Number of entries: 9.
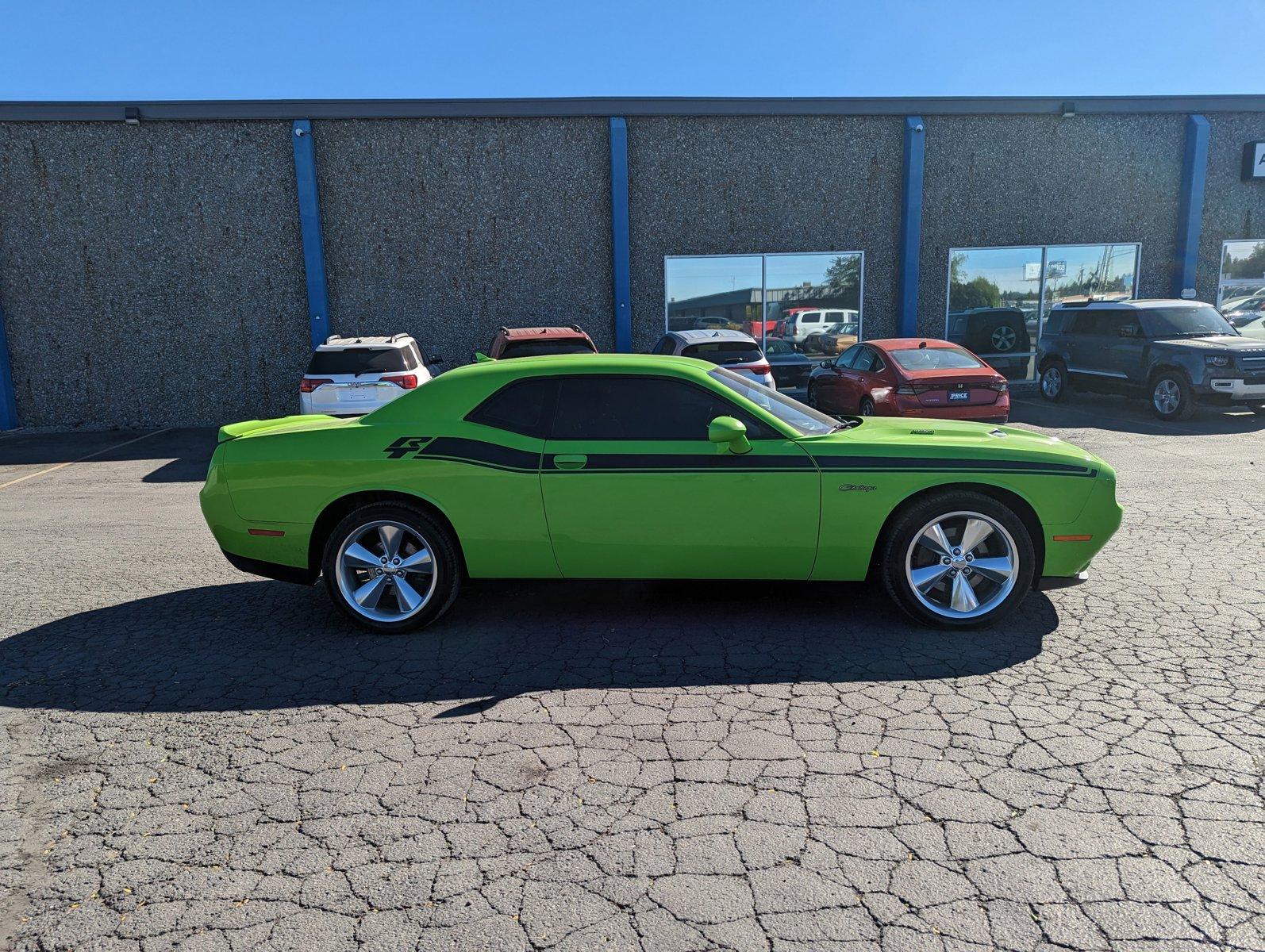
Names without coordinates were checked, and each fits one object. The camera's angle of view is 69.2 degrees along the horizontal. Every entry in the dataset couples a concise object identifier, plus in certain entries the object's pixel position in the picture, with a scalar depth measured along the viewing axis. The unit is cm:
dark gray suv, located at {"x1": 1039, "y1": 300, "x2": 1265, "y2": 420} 1327
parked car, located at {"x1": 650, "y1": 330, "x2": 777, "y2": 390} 1204
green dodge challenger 496
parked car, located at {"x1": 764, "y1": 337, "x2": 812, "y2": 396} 1786
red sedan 1130
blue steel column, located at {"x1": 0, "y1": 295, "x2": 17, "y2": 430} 1627
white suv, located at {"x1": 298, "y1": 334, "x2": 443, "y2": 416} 1123
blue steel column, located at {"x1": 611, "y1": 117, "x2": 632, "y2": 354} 1680
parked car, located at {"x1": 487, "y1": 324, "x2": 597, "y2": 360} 1215
